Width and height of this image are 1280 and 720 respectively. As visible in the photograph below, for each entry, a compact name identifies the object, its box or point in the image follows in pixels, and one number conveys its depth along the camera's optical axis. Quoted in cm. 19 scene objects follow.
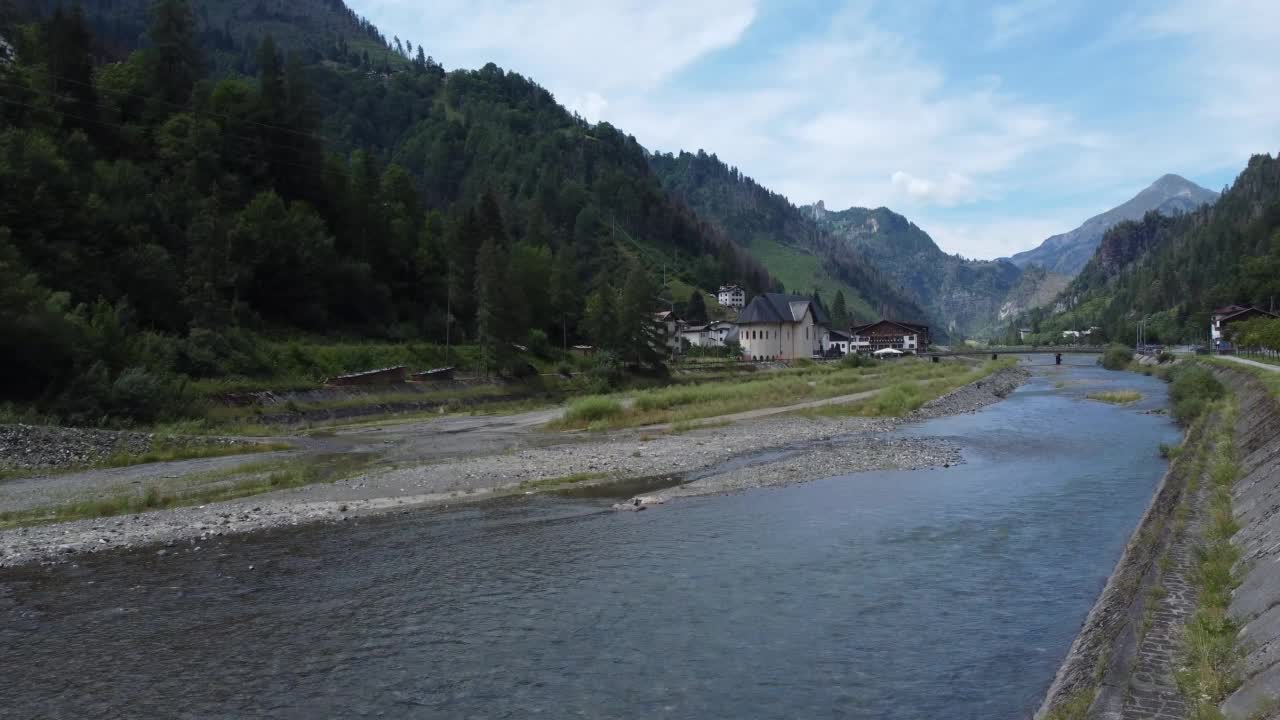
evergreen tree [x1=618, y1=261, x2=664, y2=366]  8025
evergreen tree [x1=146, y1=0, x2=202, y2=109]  8369
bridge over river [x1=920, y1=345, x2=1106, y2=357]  16212
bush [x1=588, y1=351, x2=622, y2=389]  7500
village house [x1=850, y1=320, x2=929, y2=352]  17512
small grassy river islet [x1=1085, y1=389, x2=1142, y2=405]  6081
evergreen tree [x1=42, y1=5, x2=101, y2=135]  7175
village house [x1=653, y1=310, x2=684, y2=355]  13427
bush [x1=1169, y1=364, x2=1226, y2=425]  4545
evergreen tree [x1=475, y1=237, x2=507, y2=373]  7056
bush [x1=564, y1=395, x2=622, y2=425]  4828
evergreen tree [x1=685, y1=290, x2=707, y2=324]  16650
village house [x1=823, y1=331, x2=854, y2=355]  17238
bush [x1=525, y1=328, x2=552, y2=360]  8694
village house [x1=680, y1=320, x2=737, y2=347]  15362
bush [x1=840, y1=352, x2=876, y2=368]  11162
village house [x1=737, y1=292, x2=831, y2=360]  12769
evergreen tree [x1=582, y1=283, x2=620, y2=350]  8162
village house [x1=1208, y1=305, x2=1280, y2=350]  12850
